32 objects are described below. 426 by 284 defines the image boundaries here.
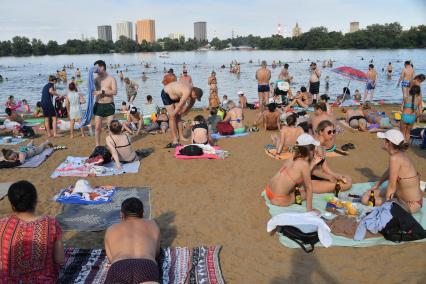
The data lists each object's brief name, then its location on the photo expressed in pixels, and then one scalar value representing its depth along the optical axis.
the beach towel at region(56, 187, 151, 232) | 4.52
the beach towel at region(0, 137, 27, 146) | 8.67
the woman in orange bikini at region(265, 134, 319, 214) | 4.46
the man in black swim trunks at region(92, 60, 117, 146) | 7.47
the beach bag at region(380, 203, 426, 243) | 4.00
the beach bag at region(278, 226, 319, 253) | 3.96
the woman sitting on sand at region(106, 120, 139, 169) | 6.47
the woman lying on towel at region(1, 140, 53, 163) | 6.75
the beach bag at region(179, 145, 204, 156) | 7.19
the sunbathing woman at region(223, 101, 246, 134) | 9.50
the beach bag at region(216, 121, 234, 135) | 9.10
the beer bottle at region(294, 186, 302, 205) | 4.87
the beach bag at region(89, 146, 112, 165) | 6.70
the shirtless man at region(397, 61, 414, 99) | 12.30
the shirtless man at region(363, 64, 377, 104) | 14.09
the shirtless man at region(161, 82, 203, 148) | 7.36
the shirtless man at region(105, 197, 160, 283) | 2.61
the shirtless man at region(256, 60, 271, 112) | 11.84
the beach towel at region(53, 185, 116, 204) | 5.15
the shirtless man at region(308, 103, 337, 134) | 7.24
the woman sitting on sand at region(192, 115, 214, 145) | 7.65
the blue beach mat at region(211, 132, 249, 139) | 9.05
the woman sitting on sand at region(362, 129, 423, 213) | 4.32
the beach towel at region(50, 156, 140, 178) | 6.29
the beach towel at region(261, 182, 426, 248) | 4.04
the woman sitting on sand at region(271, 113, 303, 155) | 7.24
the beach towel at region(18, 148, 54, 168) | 6.82
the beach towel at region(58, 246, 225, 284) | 3.44
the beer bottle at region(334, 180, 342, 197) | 5.25
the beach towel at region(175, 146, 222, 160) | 7.15
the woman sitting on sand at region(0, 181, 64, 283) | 2.84
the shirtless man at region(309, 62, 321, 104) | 12.63
